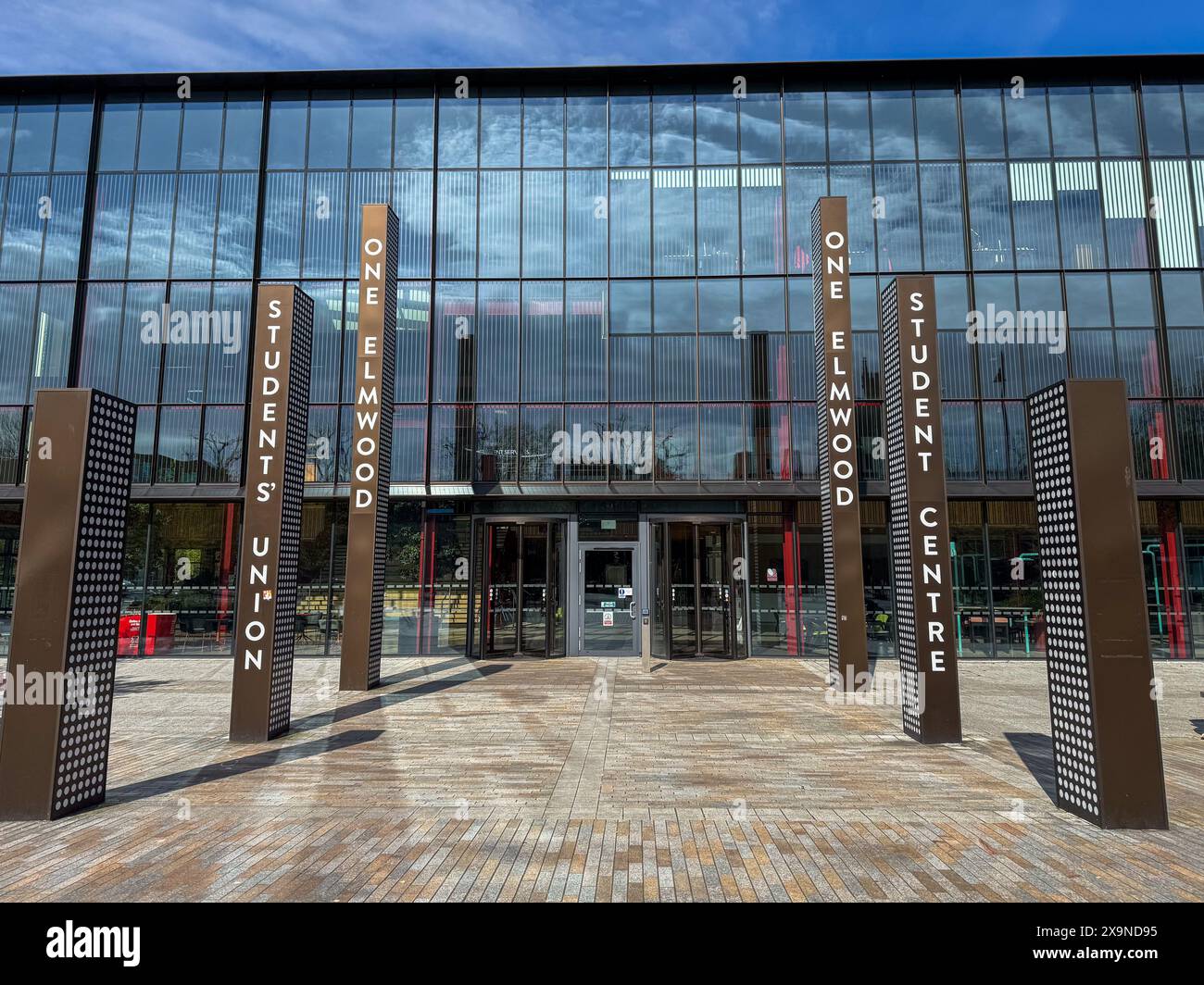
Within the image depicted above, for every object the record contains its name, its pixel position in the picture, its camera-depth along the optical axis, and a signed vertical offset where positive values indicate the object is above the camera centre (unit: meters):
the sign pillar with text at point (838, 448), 12.66 +2.47
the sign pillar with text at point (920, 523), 9.05 +0.80
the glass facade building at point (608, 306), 17.94 +7.20
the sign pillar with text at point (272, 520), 9.25 +0.85
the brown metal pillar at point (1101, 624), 6.03 -0.34
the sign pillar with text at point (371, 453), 13.11 +2.50
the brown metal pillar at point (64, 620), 6.25 -0.32
